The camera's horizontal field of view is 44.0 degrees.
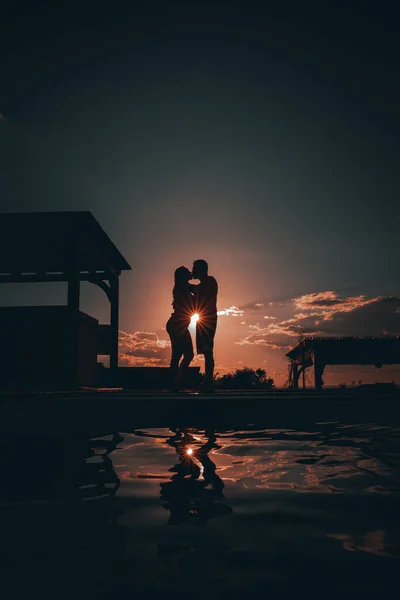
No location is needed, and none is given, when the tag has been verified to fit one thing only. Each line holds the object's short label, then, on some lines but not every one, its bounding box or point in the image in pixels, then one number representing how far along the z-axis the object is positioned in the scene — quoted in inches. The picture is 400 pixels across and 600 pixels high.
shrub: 621.9
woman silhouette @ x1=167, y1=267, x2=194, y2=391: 283.6
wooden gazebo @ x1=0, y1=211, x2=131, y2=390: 441.7
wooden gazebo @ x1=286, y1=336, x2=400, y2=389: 695.7
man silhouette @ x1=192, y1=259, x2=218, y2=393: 279.3
